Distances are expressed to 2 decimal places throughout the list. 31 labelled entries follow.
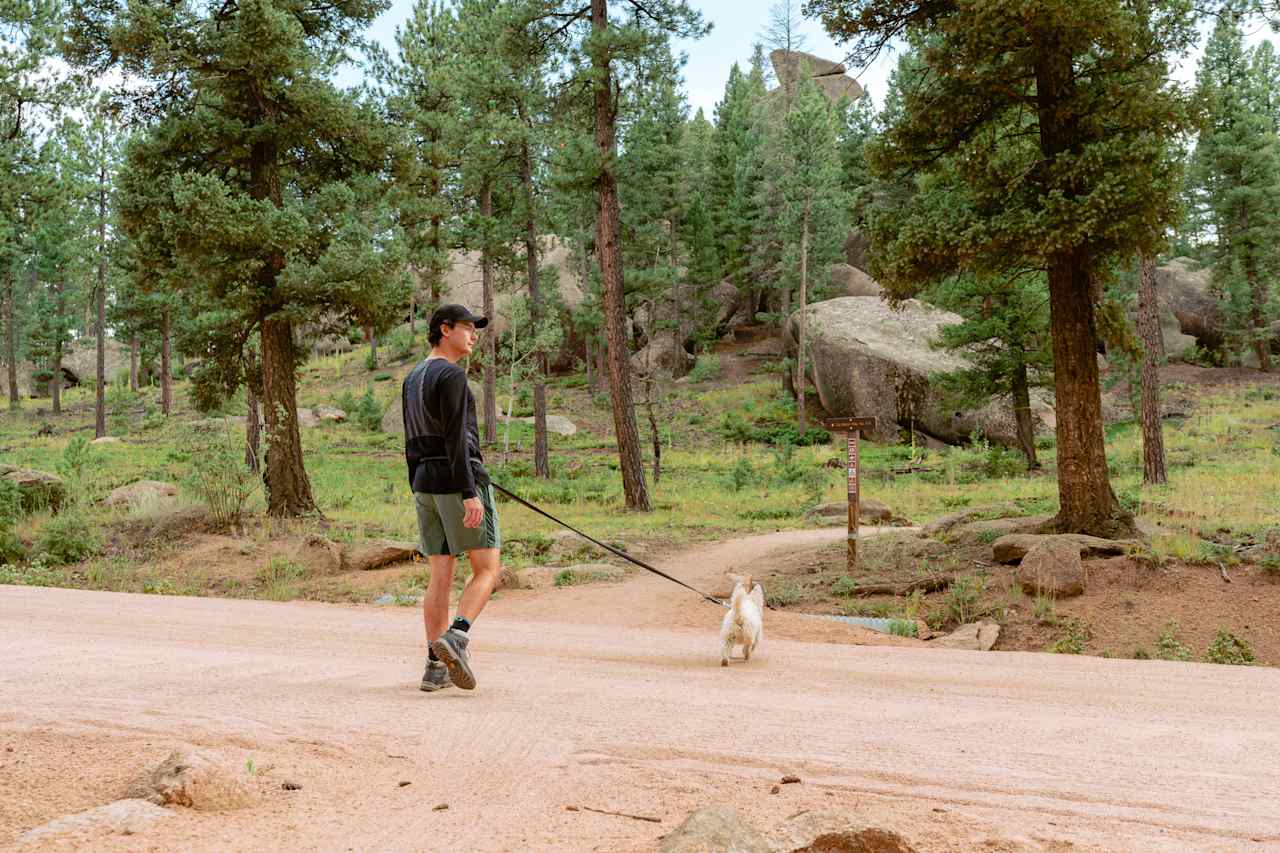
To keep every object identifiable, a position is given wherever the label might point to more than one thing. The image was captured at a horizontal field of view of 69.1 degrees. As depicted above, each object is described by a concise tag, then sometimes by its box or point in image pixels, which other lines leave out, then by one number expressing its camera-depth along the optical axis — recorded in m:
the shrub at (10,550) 13.71
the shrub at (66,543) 13.67
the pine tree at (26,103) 16.52
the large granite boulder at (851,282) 48.47
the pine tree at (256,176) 15.72
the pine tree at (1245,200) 42.16
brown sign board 11.66
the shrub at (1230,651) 8.05
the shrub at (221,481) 14.94
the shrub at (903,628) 9.09
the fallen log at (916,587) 10.48
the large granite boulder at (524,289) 40.31
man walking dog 5.30
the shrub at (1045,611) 9.12
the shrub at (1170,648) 8.18
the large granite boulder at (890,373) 32.75
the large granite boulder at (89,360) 61.03
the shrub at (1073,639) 8.50
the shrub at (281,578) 11.60
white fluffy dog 6.93
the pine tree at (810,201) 40.53
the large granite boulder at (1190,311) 44.19
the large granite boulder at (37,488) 16.69
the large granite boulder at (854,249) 53.53
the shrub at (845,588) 10.65
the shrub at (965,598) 9.56
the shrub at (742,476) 24.42
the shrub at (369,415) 39.12
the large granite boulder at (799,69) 67.75
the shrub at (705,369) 46.25
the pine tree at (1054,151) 10.38
